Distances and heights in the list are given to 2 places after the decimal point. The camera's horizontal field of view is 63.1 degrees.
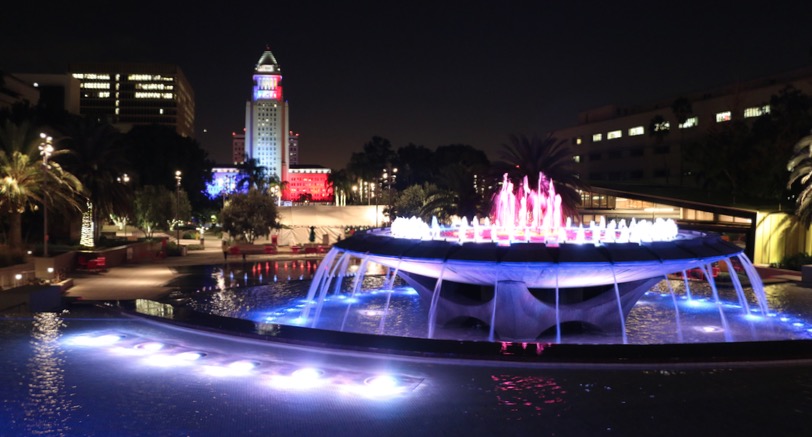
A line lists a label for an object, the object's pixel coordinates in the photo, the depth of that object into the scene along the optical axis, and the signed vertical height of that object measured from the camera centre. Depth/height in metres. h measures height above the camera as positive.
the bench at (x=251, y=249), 45.84 -1.75
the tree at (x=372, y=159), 118.81 +11.94
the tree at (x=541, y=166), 37.22 +3.30
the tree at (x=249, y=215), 51.78 +0.75
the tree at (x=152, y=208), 64.81 +1.67
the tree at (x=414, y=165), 110.12 +10.37
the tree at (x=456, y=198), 46.34 +1.88
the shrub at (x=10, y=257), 26.64 -1.29
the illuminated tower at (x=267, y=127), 194.75 +28.80
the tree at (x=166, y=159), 90.44 +9.29
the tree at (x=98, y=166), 41.56 +3.78
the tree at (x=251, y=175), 120.38 +9.65
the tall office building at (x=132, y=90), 195.25 +40.32
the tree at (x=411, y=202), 55.84 +1.88
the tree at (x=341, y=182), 130.00 +8.59
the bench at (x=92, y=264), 32.94 -1.97
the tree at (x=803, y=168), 33.06 +2.76
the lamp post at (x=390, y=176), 57.51 +4.34
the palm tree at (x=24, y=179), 31.84 +2.31
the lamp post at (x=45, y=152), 29.45 +3.30
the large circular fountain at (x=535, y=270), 14.80 -1.09
